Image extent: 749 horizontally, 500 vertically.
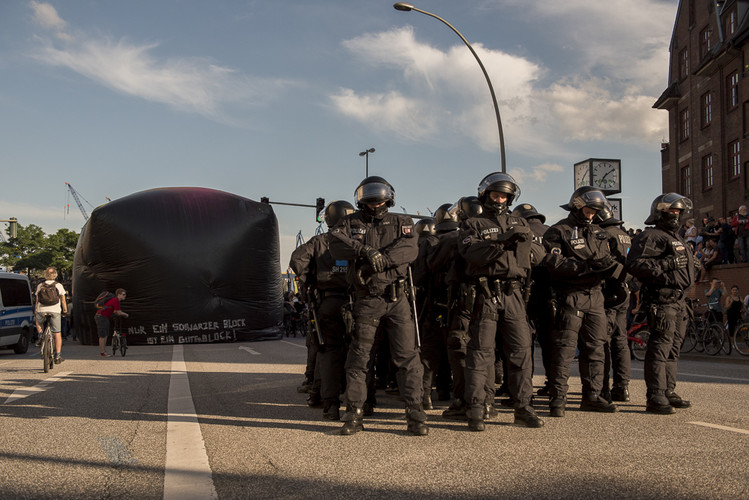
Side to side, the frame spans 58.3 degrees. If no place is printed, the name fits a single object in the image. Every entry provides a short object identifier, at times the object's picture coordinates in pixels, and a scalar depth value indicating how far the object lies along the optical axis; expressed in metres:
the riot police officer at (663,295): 6.19
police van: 16.06
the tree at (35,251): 64.56
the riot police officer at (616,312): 6.52
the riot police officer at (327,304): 6.21
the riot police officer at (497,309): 5.38
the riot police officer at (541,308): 6.31
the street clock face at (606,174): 17.06
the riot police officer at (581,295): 5.96
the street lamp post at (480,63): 16.66
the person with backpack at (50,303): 11.80
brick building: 27.63
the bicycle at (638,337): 12.56
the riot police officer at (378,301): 5.29
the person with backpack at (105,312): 15.82
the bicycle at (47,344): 11.33
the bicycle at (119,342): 15.99
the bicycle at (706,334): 13.79
